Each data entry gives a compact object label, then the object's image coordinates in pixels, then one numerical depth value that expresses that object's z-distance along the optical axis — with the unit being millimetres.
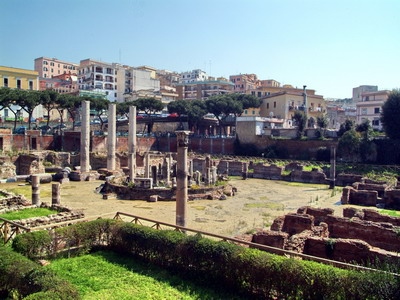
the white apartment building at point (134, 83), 88250
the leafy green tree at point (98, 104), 59188
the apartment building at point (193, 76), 112825
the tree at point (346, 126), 51781
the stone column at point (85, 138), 37906
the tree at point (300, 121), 55719
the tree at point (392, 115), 43406
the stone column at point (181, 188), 16094
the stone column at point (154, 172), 34141
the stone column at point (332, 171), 35656
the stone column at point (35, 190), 22969
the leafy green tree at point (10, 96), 48531
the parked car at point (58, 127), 63038
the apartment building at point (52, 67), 116125
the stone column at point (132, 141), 33609
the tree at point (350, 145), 46406
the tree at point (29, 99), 50594
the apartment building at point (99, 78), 89375
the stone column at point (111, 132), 39250
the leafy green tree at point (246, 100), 71250
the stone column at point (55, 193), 23422
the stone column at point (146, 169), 33406
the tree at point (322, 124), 55094
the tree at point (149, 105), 68750
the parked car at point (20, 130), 51894
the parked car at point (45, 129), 55538
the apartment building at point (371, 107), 63656
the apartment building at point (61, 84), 96375
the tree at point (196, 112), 67625
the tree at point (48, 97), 53500
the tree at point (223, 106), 67375
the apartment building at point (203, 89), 95500
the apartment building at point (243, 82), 104162
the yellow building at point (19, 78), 66188
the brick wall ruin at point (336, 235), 13102
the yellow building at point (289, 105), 70812
